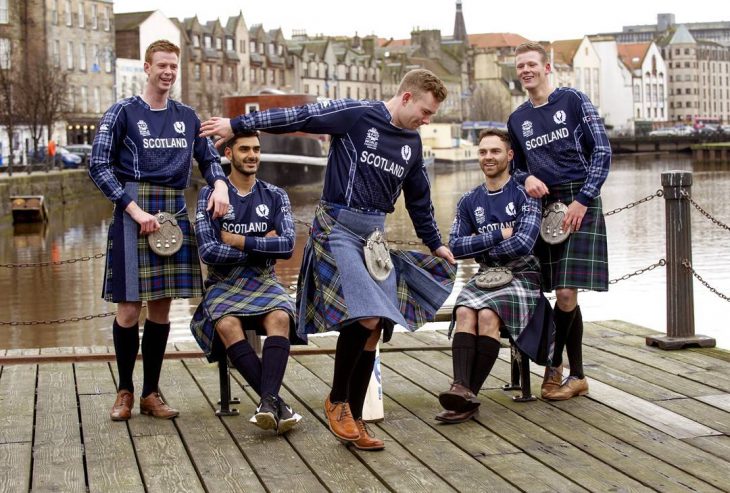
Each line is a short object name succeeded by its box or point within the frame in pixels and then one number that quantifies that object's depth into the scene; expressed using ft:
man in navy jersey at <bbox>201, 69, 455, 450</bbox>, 18.26
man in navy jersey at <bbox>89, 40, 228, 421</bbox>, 19.95
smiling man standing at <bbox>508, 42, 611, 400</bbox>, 21.35
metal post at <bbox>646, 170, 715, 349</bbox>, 26.53
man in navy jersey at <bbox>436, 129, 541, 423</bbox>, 20.02
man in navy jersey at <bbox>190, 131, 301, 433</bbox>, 19.11
